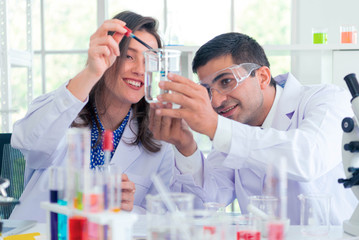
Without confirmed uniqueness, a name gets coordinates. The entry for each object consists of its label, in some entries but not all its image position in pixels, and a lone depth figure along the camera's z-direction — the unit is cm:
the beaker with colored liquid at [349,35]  353
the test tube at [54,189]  104
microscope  140
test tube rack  91
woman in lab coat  163
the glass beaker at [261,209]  100
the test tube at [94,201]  93
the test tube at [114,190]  95
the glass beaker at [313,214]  137
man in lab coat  147
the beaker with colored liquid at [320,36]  354
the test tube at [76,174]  96
